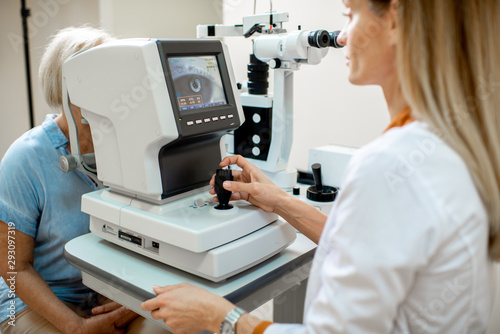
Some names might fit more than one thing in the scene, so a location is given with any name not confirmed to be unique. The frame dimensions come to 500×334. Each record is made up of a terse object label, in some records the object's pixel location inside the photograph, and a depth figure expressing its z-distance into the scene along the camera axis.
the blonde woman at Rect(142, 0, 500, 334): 0.62
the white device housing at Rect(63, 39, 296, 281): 0.97
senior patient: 1.26
